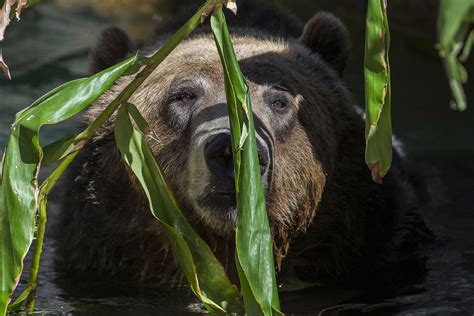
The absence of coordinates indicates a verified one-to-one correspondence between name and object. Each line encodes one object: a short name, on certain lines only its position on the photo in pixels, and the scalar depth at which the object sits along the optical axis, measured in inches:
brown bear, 454.0
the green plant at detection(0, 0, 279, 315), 331.0
